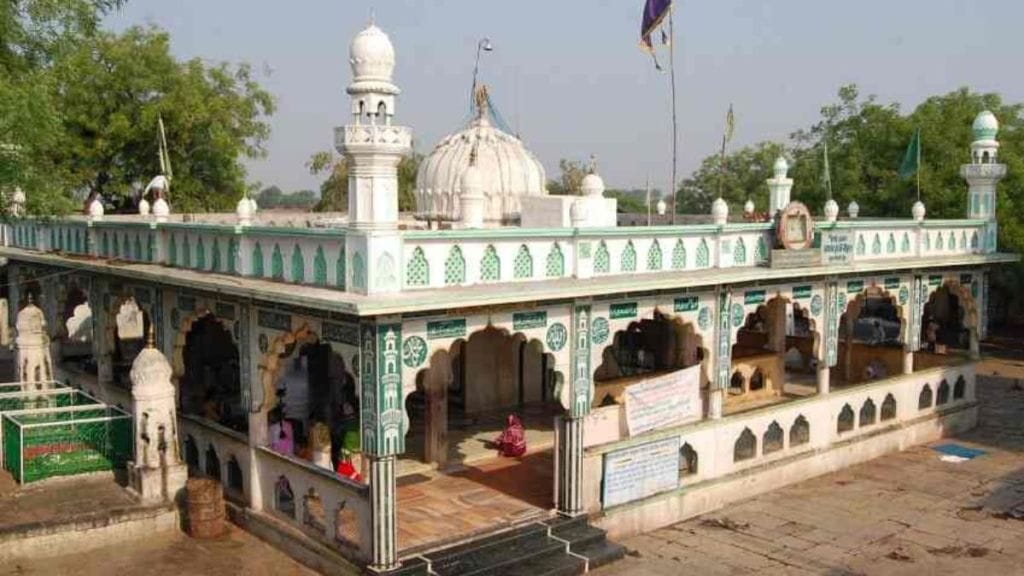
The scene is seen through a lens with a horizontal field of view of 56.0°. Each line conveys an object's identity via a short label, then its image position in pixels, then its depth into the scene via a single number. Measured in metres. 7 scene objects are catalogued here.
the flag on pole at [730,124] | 17.56
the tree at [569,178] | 47.28
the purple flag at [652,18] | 15.39
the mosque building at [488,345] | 9.32
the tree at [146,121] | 23.00
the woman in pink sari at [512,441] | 13.51
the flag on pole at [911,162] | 18.33
